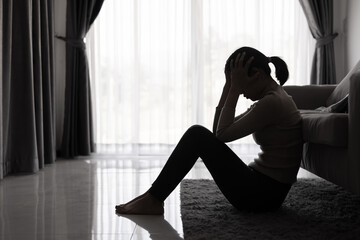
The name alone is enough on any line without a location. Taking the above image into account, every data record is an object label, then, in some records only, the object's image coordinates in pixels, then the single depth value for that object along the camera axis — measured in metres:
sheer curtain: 4.39
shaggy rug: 1.71
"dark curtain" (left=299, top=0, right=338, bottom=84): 4.25
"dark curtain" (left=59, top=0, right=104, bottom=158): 4.24
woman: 1.86
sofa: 1.77
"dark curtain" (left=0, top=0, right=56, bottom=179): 3.21
